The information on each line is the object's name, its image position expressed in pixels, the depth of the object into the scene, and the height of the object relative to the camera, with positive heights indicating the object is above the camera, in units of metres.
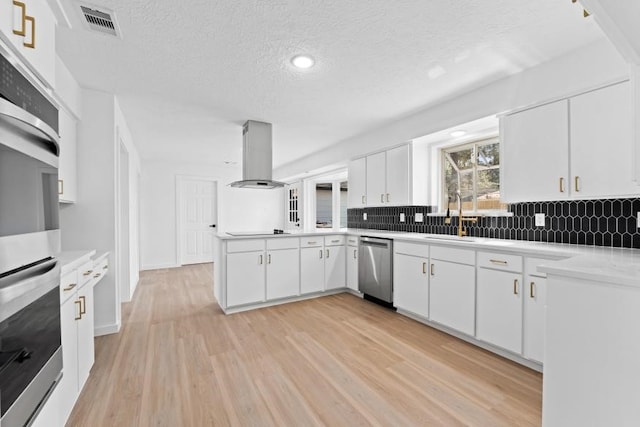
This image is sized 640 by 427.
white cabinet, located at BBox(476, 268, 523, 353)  2.20 -0.80
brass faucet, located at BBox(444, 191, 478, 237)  3.20 -0.09
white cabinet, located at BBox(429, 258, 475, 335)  2.56 -0.80
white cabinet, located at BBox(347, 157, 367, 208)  4.40 +0.45
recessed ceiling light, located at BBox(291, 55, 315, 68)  2.25 +1.21
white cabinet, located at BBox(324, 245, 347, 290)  4.06 -0.81
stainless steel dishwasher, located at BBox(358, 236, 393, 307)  3.45 -0.75
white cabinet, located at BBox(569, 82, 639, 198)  1.93 +0.48
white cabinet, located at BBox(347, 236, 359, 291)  4.05 -0.74
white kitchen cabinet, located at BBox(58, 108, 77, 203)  2.28 +0.45
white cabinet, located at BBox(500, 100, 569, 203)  2.24 +0.48
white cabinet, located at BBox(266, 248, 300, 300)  3.61 -0.80
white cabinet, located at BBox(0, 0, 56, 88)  1.06 +0.75
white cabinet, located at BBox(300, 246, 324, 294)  3.86 -0.80
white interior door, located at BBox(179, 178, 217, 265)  6.48 -0.18
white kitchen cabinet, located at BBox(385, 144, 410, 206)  3.67 +0.46
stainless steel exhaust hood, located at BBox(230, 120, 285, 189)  3.87 +0.79
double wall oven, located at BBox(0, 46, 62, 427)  0.89 -0.14
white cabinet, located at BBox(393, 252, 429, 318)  3.01 -0.81
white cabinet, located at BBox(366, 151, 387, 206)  4.03 +0.47
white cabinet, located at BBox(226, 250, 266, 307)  3.35 -0.80
